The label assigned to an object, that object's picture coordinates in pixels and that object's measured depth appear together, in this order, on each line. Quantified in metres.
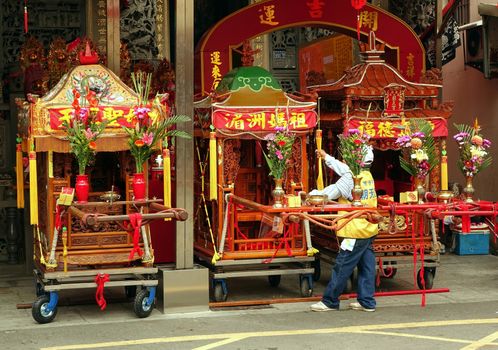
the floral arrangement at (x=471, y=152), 11.46
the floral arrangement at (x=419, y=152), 11.26
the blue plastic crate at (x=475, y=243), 15.27
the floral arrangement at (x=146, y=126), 10.75
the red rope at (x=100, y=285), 10.68
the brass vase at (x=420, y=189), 11.12
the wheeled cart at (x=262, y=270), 11.61
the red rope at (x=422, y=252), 11.45
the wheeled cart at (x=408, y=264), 12.14
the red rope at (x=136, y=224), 10.29
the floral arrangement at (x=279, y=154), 11.04
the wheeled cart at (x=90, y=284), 10.54
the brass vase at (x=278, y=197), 10.56
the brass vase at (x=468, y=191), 11.29
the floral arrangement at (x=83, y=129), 10.45
